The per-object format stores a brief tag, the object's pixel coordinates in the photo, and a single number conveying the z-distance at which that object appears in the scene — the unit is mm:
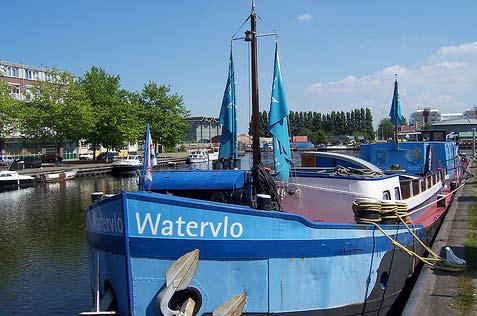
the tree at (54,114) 71500
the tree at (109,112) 80750
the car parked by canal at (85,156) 94762
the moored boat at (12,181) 49834
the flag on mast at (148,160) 10055
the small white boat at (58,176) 56375
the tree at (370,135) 189175
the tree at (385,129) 149725
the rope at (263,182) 10445
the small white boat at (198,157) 89375
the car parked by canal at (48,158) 81438
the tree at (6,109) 60984
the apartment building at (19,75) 97188
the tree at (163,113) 98062
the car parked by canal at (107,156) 88212
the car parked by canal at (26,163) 66125
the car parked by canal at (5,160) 70775
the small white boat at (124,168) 69375
